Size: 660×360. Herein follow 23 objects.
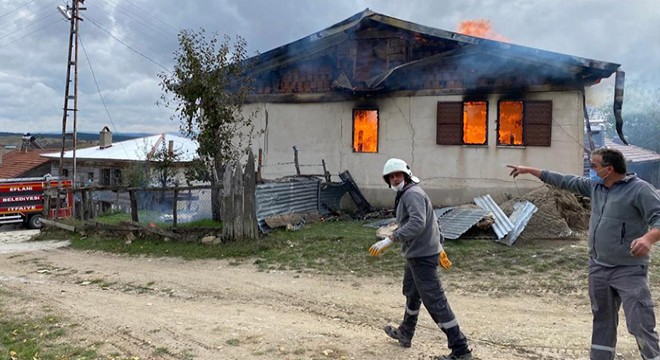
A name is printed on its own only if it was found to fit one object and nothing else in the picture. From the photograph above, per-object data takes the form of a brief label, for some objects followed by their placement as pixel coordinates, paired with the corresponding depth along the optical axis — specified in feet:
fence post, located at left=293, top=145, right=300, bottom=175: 45.39
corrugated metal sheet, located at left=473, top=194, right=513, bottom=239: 32.04
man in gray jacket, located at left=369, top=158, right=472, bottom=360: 14.29
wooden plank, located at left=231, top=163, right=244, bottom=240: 33.65
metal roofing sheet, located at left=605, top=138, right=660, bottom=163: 78.02
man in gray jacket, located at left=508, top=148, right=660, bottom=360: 11.95
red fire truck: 67.46
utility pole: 67.21
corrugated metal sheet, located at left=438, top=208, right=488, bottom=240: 32.14
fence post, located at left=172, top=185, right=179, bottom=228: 37.14
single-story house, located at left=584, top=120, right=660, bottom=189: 62.96
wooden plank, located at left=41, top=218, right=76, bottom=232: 44.13
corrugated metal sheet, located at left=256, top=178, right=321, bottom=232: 36.17
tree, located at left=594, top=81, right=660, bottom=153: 120.16
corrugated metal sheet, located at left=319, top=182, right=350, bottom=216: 44.14
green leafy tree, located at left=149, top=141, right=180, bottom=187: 53.71
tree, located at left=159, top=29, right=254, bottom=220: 38.17
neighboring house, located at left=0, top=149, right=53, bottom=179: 114.83
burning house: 40.81
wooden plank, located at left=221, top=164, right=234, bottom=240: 33.58
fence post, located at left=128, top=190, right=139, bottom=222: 39.19
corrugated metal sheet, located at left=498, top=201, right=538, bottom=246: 31.37
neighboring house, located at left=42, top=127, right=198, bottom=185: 92.99
